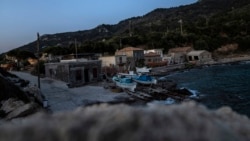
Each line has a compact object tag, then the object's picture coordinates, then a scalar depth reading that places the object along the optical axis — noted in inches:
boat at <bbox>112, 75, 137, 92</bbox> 1747.0
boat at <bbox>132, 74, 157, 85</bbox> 1952.5
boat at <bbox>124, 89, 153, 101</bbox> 1508.4
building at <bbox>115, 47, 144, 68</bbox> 2874.5
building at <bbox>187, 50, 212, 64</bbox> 3826.3
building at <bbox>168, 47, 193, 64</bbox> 3710.1
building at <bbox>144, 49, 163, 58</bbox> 3638.3
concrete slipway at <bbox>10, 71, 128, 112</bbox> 1343.5
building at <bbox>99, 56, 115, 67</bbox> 2849.9
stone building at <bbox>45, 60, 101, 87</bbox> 1962.4
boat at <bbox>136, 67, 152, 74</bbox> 2738.7
